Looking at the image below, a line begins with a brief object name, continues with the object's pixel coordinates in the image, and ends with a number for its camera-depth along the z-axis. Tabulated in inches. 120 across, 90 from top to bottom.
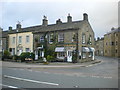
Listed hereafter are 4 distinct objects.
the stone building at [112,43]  1423.6
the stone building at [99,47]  1771.5
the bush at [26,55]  751.9
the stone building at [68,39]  752.5
